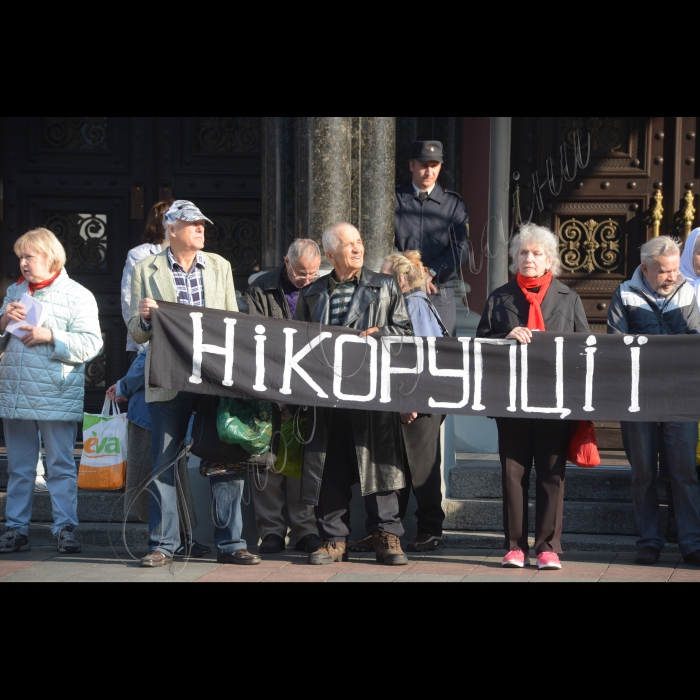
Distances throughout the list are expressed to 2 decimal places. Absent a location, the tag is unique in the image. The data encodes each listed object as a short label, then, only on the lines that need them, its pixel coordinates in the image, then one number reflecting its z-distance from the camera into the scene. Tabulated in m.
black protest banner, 12.92
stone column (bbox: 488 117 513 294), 18.08
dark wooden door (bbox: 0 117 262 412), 18.41
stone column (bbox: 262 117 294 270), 16.62
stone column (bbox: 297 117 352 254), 15.88
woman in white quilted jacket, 13.92
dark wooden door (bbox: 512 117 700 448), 17.91
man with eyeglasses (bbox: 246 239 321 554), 13.72
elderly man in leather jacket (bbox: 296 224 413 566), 13.23
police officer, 15.99
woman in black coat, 12.99
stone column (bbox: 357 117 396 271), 16.14
